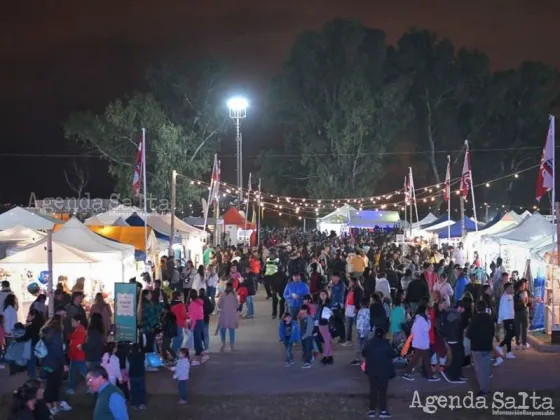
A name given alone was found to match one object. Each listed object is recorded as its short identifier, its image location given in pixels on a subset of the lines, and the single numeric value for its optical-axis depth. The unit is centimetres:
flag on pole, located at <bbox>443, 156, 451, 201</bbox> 2759
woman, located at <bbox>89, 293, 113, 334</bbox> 1132
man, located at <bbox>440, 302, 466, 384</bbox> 1068
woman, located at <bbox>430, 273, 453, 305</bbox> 1395
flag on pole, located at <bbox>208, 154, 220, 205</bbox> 2512
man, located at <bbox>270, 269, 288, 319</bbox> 1672
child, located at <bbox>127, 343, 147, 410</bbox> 950
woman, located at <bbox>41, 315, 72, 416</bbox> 919
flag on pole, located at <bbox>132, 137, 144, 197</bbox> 1864
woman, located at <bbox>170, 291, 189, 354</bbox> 1199
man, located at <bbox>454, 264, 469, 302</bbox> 1526
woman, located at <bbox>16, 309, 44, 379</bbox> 1062
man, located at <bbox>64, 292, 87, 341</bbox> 1100
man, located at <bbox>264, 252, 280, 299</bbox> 1846
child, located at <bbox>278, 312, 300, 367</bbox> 1198
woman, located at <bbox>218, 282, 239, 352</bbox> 1292
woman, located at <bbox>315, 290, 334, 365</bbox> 1183
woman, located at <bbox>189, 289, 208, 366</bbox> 1244
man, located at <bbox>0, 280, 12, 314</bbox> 1322
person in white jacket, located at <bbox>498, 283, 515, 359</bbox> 1225
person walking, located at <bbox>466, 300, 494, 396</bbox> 971
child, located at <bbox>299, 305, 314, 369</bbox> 1184
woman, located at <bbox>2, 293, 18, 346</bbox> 1216
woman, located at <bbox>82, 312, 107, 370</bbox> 976
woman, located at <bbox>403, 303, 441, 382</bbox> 1061
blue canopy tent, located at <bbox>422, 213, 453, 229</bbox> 3584
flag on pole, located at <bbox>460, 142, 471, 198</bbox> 2255
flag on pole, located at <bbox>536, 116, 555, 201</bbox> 1465
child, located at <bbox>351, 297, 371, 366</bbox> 1168
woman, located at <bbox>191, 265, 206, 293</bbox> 1569
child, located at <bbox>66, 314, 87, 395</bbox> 1006
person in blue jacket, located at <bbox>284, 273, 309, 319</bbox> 1388
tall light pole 3352
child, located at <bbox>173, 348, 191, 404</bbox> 952
